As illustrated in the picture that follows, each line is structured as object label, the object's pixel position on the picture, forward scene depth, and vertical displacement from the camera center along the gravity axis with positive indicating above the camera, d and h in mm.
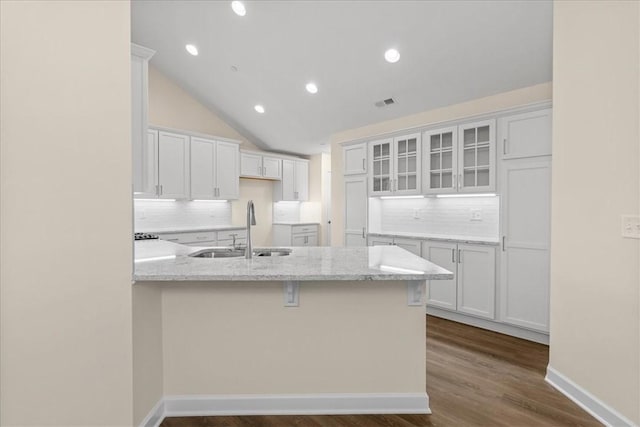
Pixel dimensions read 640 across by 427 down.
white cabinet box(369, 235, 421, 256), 4129 -426
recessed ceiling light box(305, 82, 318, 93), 4586 +1684
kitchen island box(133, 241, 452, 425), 2049 -839
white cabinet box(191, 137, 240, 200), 5344 +661
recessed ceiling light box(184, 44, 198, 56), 4613 +2225
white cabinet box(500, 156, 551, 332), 3125 -311
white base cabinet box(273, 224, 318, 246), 6605 -510
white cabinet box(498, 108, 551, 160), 3113 +728
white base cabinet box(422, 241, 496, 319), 3496 -750
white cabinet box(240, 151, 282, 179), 6109 +821
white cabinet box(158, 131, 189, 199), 4934 +655
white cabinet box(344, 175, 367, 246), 4862 -11
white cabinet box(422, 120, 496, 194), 3572 +579
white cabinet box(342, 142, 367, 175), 4805 +748
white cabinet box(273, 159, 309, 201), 6734 +555
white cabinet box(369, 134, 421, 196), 4242 +585
